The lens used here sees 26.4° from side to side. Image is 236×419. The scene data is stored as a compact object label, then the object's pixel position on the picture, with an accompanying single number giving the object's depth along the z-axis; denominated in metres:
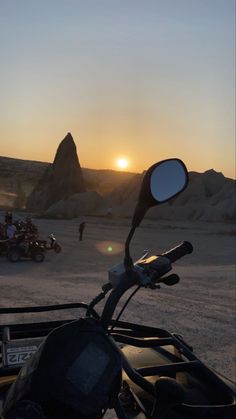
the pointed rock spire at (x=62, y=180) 69.00
